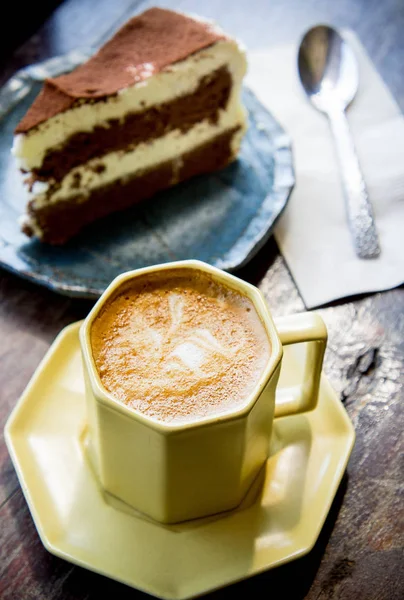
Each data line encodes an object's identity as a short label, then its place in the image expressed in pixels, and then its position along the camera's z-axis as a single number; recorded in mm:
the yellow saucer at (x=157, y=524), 693
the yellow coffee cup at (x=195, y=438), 670
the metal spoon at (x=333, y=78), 890
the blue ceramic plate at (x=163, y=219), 826
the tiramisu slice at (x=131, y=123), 850
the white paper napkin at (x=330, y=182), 824
